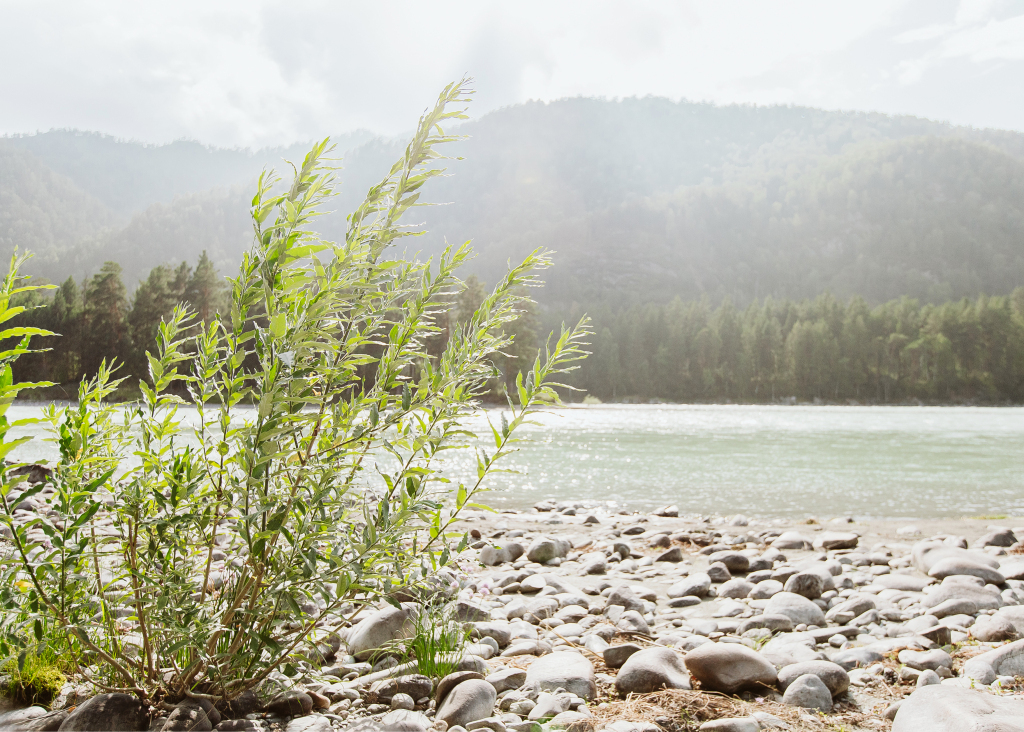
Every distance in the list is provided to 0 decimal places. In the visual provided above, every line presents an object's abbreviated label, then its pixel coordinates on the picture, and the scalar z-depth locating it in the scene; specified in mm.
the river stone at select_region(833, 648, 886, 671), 4035
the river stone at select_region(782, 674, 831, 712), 3328
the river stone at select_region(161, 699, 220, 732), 2479
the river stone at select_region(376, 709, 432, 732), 2771
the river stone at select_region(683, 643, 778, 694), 3510
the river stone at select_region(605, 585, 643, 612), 5711
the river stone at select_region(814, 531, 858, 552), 8875
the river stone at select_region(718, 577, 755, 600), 6199
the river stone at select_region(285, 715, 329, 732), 2742
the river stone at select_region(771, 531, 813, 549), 8891
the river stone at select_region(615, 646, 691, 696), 3426
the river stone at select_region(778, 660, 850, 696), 3508
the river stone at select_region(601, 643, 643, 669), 3956
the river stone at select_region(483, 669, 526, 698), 3489
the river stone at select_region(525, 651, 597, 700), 3453
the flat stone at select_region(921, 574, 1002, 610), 5250
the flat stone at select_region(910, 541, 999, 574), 6669
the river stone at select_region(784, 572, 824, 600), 6008
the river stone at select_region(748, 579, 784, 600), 6047
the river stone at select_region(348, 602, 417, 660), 4008
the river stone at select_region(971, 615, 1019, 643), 4352
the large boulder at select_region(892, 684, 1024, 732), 2562
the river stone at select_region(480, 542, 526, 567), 7953
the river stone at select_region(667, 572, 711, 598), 6344
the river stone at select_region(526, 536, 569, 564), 8219
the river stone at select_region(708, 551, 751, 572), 7348
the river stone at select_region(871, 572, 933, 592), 6336
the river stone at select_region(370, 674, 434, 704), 3264
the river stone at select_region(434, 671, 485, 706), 3195
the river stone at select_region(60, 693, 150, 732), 2486
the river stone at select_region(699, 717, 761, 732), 2896
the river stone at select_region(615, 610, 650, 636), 4828
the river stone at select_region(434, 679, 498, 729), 2947
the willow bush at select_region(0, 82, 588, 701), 2238
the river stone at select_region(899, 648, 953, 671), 3855
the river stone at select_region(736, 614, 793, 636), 4965
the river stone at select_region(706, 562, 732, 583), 6859
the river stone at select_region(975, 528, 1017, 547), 9008
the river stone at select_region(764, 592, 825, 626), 5141
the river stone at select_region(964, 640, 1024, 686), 3588
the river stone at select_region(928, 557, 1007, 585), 6160
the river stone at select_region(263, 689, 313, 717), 2863
